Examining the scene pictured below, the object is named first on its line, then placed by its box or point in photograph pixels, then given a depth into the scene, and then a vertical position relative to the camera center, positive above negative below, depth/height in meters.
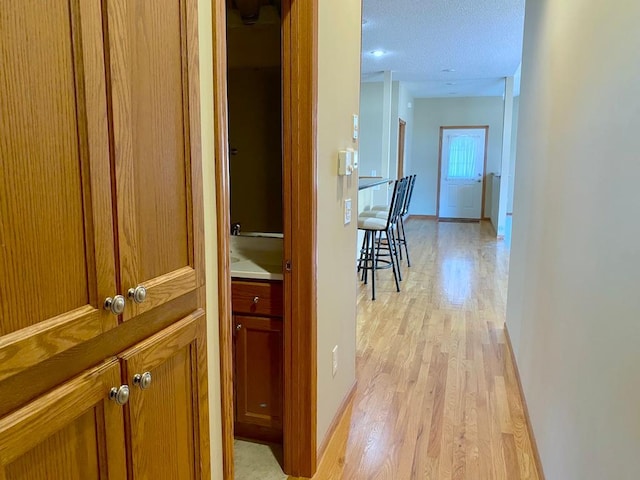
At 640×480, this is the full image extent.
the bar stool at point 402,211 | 5.27 -0.52
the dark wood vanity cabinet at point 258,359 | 2.03 -0.84
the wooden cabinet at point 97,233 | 0.63 -0.11
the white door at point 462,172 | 10.13 -0.11
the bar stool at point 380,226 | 4.57 -0.57
